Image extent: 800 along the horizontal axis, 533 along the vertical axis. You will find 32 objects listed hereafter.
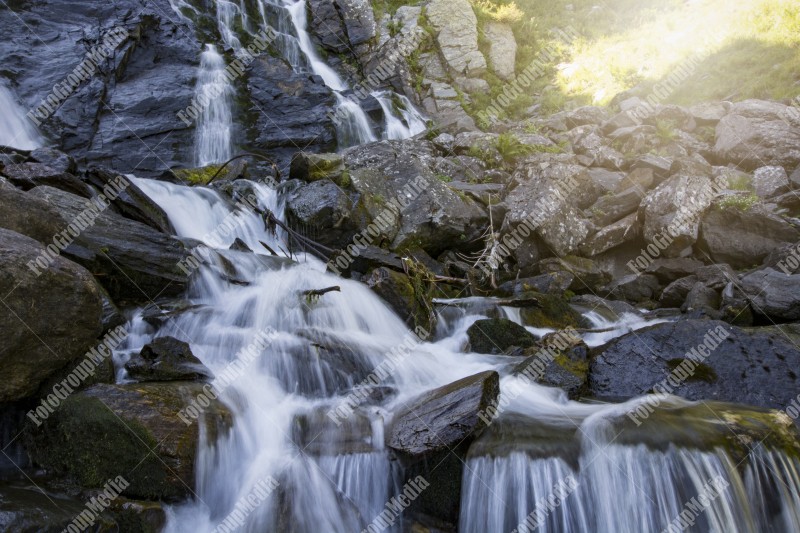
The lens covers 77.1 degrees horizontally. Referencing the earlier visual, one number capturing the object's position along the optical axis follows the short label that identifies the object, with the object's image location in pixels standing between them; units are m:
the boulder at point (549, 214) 10.22
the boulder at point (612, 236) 10.52
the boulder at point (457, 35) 21.38
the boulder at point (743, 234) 9.66
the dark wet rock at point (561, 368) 5.91
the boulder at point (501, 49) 22.11
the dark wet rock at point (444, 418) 4.53
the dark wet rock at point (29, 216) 5.55
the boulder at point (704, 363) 5.48
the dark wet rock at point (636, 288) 9.72
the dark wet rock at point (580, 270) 10.00
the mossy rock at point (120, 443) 4.11
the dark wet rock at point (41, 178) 7.39
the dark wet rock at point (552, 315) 8.43
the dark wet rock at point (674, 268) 9.73
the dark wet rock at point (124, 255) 6.38
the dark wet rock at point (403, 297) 7.95
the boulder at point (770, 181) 11.55
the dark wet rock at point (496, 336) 7.38
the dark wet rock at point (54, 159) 8.23
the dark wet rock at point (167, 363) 5.12
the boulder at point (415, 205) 10.23
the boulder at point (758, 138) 12.77
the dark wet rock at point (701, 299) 8.23
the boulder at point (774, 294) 7.12
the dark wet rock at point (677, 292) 8.91
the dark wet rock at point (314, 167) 10.87
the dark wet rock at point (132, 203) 8.14
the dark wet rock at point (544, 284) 9.60
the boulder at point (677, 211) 9.95
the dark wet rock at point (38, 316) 4.15
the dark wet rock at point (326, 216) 9.77
